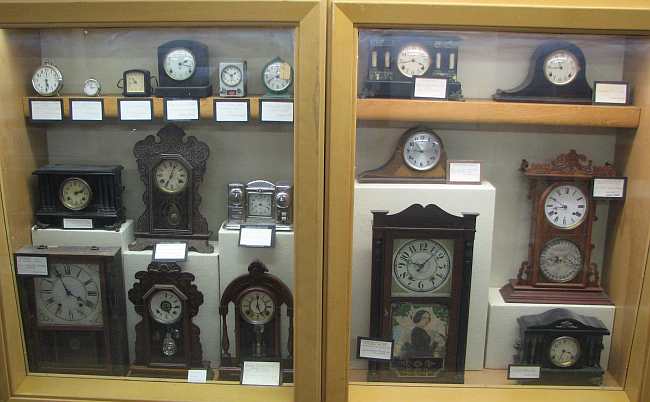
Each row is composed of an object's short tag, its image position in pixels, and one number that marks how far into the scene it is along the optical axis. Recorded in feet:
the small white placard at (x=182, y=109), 4.43
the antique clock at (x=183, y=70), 4.29
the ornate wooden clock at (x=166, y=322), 4.79
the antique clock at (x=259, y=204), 4.49
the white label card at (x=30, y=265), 4.58
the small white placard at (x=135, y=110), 4.47
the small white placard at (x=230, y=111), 4.41
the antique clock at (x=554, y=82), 4.46
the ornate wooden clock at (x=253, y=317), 4.65
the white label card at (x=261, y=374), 4.57
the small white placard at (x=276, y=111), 4.10
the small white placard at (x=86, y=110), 4.50
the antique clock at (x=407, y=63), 4.06
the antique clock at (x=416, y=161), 4.66
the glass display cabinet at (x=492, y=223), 4.29
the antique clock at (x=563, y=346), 4.82
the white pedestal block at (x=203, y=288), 4.76
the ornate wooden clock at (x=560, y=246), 4.85
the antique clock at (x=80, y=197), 4.67
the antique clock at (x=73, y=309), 4.68
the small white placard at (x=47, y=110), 4.52
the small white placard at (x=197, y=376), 4.72
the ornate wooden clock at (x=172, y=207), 4.76
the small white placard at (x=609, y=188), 4.69
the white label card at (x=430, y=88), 4.47
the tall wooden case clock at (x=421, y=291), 4.59
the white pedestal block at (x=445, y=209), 4.52
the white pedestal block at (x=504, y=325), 4.93
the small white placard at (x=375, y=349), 4.71
